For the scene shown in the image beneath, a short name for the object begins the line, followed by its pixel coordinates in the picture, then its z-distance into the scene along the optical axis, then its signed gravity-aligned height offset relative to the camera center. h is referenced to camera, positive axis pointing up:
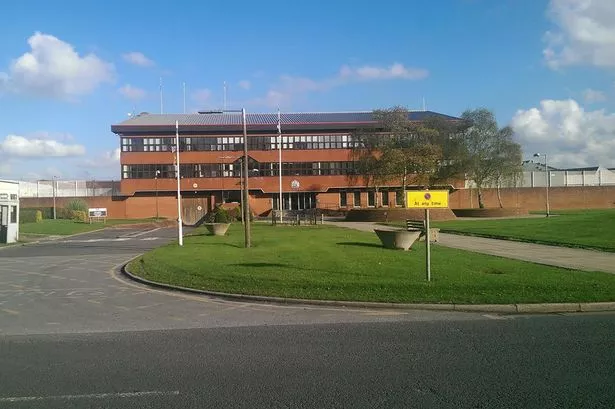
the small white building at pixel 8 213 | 33.38 -0.03
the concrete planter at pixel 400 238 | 21.11 -1.28
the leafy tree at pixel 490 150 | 61.91 +6.23
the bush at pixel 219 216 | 42.12 -0.58
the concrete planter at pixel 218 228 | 31.28 -1.11
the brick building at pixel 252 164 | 70.88 +5.83
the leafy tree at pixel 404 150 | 54.16 +5.84
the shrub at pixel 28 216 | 55.91 -0.38
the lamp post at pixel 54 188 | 67.16 +3.56
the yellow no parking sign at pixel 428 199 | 13.00 +0.15
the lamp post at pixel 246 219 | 22.55 -0.45
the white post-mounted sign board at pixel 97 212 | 59.06 -0.11
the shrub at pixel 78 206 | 66.19 +0.69
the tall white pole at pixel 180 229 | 24.89 -0.91
